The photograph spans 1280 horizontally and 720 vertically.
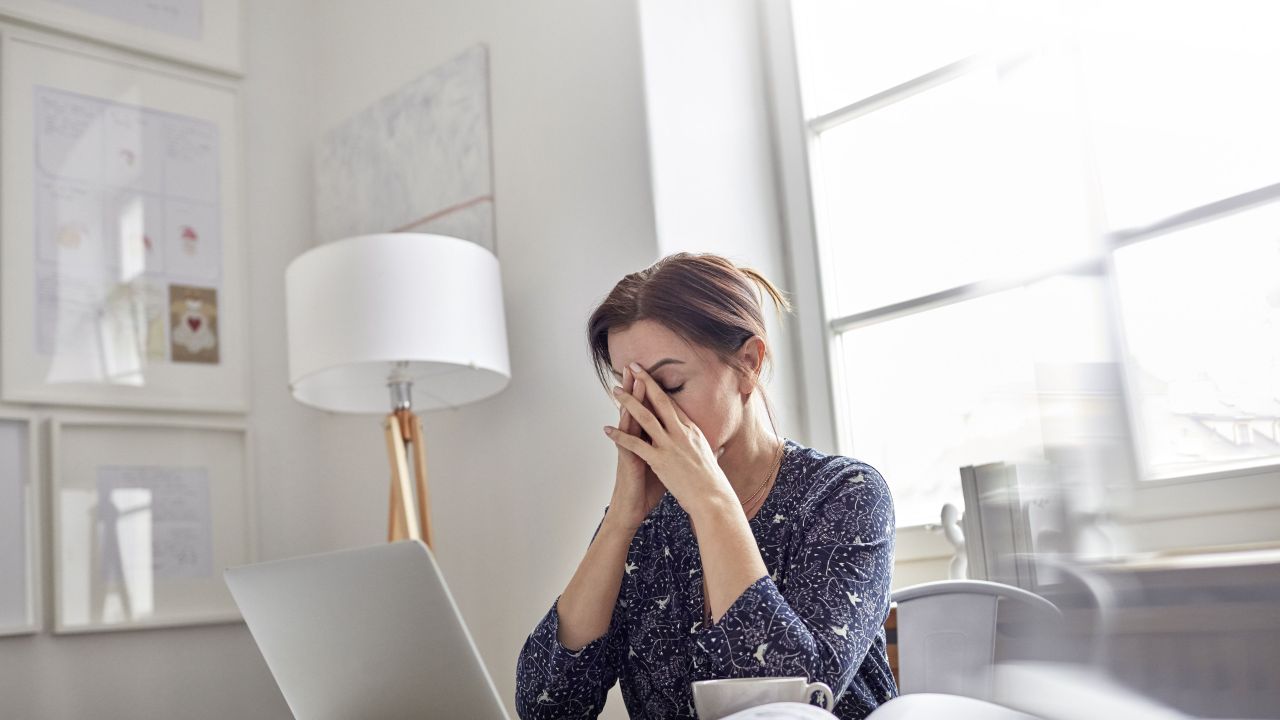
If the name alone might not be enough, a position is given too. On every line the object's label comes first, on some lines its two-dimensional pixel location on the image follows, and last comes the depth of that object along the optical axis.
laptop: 1.17
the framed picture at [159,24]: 2.40
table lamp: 1.86
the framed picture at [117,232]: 2.29
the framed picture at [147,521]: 2.25
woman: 1.18
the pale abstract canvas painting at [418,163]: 2.29
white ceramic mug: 0.78
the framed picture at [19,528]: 2.14
